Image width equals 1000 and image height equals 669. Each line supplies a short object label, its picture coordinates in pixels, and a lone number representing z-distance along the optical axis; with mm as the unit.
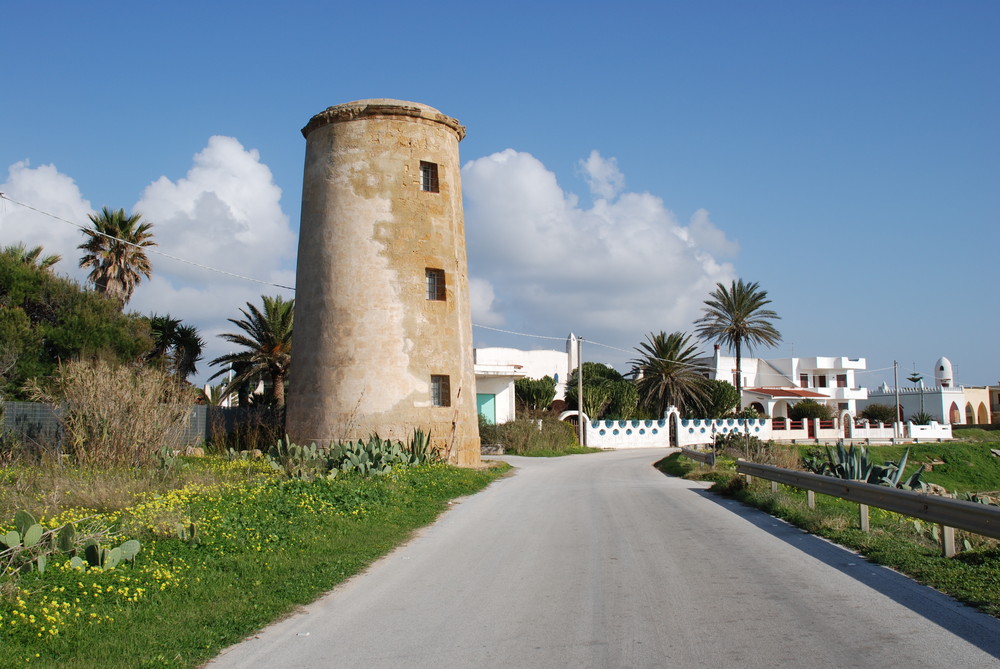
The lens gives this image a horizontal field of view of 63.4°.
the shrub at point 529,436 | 42750
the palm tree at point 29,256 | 36938
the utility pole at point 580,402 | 49344
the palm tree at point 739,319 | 59875
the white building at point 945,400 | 87562
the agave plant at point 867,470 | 15812
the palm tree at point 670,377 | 58875
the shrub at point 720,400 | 60438
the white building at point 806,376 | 78625
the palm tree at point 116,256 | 39625
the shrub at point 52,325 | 32125
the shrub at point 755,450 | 27233
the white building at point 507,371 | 51438
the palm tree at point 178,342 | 40688
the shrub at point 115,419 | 15305
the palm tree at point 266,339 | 38750
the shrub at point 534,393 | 56188
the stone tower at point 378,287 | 24281
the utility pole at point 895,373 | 76944
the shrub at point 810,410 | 68938
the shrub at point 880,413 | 82062
